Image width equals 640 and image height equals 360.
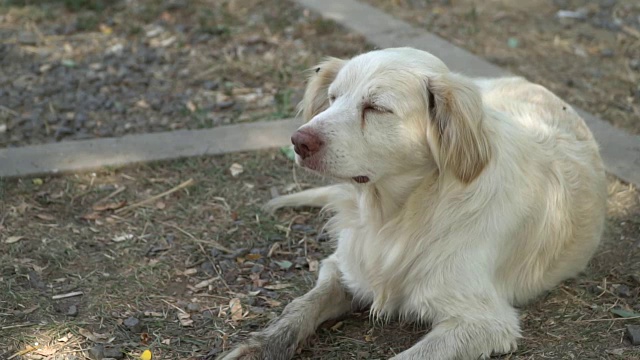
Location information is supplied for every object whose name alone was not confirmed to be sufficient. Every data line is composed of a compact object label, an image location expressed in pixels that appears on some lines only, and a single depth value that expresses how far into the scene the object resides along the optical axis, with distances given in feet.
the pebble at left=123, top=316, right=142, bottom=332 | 11.88
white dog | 10.59
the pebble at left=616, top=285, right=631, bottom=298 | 12.63
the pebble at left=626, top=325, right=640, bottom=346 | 11.42
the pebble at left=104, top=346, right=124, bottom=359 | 11.28
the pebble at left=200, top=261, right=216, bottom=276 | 13.43
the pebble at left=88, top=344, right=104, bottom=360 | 11.24
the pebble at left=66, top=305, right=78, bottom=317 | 12.09
